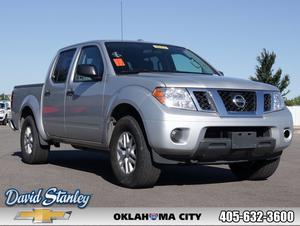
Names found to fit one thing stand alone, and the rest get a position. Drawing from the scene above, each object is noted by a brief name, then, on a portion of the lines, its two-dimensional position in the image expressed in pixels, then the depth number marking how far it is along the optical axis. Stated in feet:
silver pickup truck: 20.81
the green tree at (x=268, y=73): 216.74
